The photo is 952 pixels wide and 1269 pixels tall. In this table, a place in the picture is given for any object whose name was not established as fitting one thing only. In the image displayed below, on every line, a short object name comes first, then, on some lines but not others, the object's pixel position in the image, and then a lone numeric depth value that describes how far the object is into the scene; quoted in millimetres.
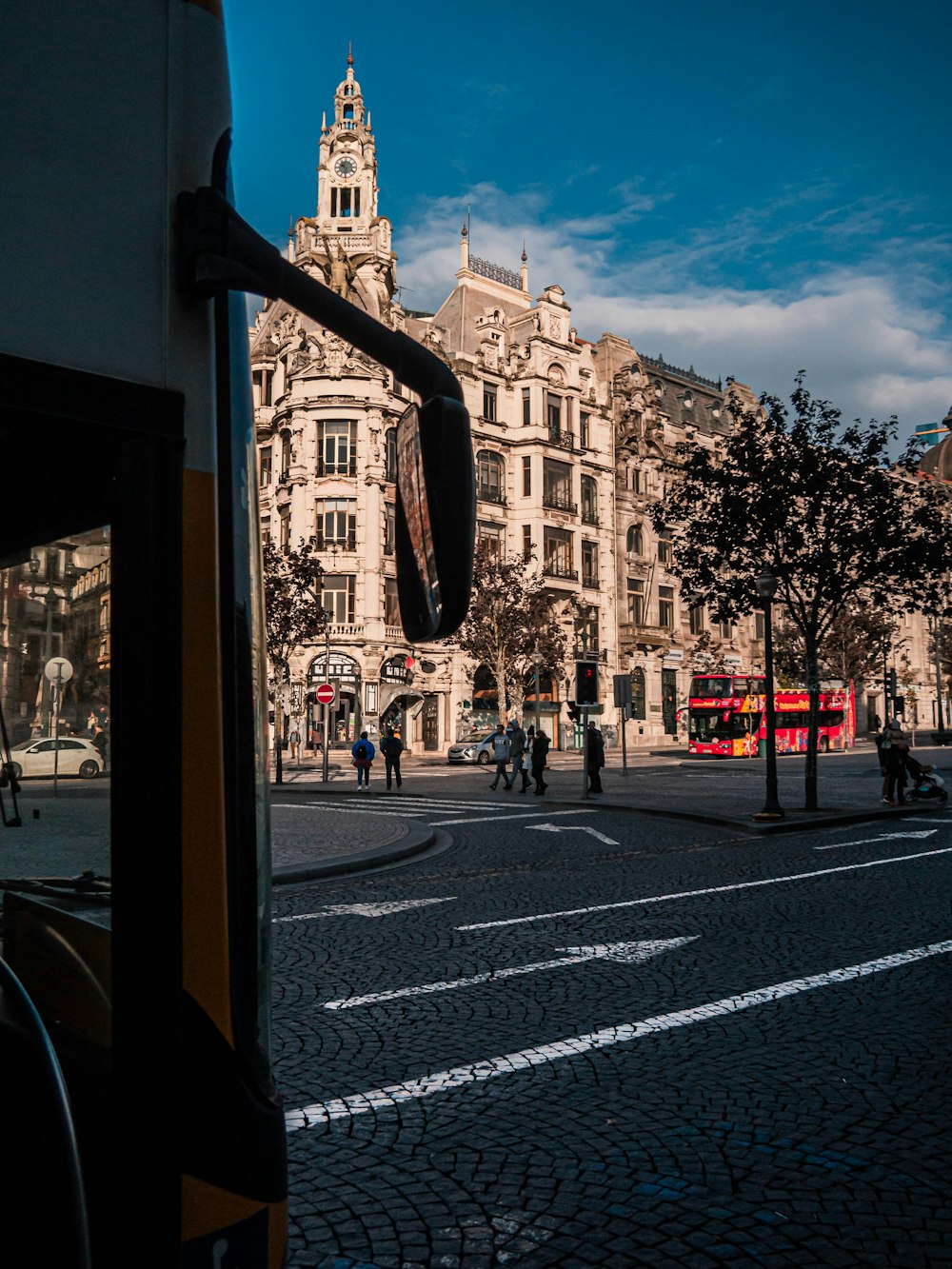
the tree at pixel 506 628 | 44688
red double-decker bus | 44938
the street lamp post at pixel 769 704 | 16906
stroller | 19969
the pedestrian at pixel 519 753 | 25327
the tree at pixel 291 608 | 31375
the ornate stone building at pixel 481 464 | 47562
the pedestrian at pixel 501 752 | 26578
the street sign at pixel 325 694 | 26516
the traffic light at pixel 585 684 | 22297
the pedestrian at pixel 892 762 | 19219
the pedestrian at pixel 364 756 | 24688
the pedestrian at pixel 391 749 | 25719
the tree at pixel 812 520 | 18531
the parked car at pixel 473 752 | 41562
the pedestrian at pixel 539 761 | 24453
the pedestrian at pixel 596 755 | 22625
